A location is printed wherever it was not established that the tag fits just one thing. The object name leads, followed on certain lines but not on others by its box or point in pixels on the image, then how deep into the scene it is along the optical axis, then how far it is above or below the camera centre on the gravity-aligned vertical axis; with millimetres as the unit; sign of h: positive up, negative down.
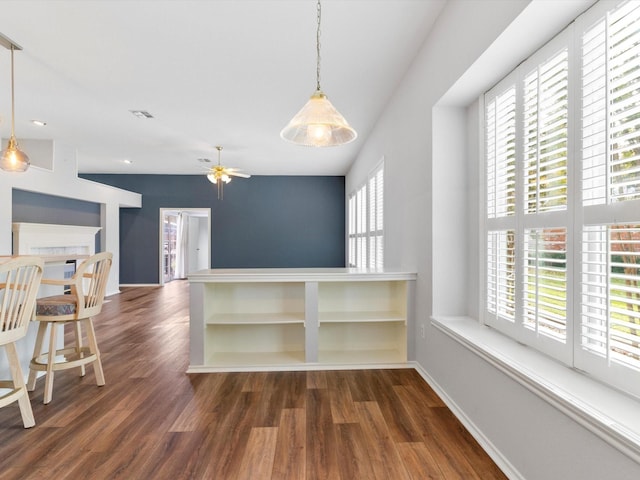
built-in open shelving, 2947 -716
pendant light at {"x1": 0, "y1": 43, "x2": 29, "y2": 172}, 3077 +757
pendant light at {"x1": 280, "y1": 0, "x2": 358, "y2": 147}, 1669 +623
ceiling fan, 5785 +1184
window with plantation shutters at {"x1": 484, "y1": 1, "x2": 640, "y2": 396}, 1255 +204
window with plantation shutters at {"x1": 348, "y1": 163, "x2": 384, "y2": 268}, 4621 +294
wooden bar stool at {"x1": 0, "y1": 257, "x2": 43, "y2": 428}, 1918 -527
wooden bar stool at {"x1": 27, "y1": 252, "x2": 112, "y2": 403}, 2393 -559
